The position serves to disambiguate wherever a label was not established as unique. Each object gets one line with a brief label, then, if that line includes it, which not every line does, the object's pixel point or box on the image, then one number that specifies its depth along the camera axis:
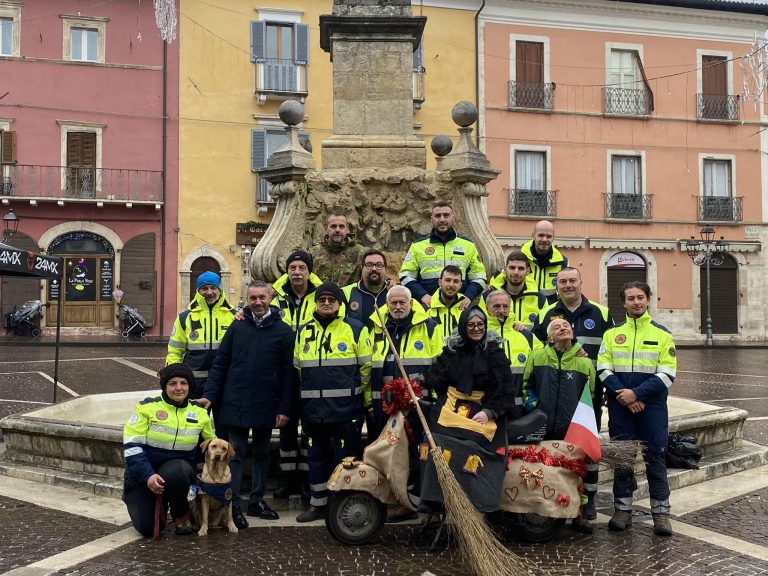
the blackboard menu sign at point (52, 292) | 27.25
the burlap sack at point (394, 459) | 5.24
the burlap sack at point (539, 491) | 5.19
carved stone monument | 8.72
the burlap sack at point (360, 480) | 5.17
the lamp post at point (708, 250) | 29.19
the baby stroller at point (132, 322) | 27.12
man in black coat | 5.83
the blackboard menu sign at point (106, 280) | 27.94
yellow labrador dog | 5.45
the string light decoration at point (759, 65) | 19.89
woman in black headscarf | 5.07
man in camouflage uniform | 8.41
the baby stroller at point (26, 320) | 26.05
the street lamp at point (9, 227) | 26.58
